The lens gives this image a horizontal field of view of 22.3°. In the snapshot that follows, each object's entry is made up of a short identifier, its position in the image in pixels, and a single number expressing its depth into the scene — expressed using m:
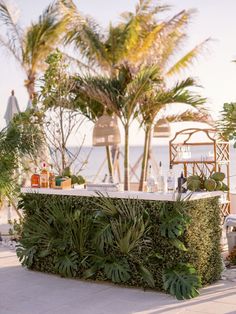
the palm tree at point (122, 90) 10.27
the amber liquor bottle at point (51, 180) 6.67
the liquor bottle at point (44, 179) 6.69
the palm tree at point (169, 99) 10.78
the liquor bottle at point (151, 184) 5.81
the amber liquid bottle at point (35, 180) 6.77
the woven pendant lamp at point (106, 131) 10.11
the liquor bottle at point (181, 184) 5.57
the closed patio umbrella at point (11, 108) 10.47
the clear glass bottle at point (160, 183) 5.72
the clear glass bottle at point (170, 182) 5.70
